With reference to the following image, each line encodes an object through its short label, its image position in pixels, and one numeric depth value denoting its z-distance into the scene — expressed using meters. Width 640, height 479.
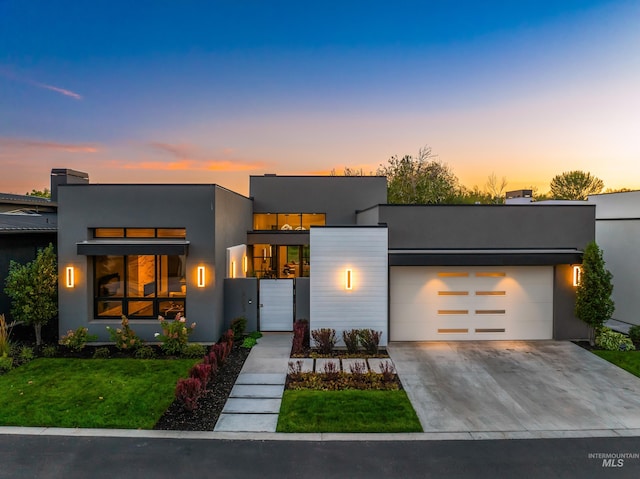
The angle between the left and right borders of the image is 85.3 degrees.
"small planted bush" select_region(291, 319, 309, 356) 9.95
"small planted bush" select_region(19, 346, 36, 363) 9.16
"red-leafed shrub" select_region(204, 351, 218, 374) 8.25
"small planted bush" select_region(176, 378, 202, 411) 6.43
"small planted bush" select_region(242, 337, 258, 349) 10.32
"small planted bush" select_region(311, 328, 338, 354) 9.88
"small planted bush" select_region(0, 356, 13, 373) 8.55
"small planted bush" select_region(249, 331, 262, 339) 11.11
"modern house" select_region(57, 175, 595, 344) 10.38
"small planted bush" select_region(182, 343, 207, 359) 9.59
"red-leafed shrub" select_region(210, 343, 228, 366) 8.76
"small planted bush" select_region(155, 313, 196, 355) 9.66
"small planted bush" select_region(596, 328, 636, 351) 10.27
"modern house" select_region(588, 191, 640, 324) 12.52
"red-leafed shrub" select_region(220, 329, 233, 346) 9.84
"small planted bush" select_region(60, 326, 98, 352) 9.86
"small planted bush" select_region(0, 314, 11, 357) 9.23
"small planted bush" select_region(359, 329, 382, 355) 9.80
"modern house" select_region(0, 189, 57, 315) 10.91
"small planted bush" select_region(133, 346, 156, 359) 9.52
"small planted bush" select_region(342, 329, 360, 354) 9.90
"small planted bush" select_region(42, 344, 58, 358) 9.54
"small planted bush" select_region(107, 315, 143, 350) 9.88
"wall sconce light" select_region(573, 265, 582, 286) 10.77
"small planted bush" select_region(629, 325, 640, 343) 10.70
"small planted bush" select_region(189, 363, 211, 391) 7.14
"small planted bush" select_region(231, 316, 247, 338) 10.89
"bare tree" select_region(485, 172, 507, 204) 40.88
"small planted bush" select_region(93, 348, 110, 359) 9.51
